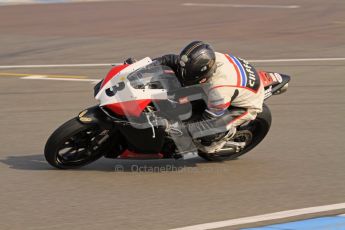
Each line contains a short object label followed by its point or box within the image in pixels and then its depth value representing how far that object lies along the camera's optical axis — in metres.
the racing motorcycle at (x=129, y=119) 16.61
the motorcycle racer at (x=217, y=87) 16.75
